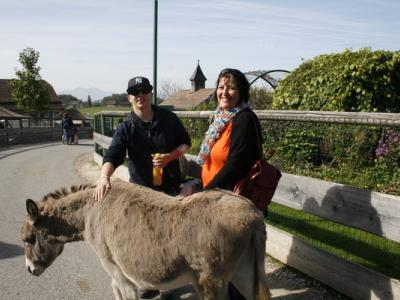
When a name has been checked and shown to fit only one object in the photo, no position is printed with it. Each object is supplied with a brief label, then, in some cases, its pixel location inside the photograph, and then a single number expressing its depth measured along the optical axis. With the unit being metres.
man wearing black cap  4.12
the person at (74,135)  26.44
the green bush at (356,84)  8.24
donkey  3.12
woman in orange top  3.46
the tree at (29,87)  43.78
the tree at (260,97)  18.46
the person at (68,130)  25.36
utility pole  11.52
